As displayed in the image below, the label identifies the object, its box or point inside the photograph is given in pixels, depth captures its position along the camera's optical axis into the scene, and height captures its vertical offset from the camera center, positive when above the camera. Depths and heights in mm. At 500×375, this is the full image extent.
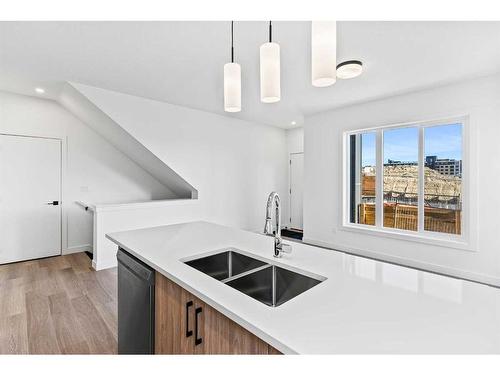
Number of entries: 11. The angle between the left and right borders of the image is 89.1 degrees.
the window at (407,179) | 3457 +86
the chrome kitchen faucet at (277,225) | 1385 -221
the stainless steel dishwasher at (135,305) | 1348 -702
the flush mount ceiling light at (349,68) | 2246 +1166
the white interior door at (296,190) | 6227 -130
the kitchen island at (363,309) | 682 -416
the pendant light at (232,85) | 1393 +556
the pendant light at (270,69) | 1175 +543
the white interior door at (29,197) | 3730 -211
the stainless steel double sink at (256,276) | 1273 -504
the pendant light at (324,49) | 983 +532
